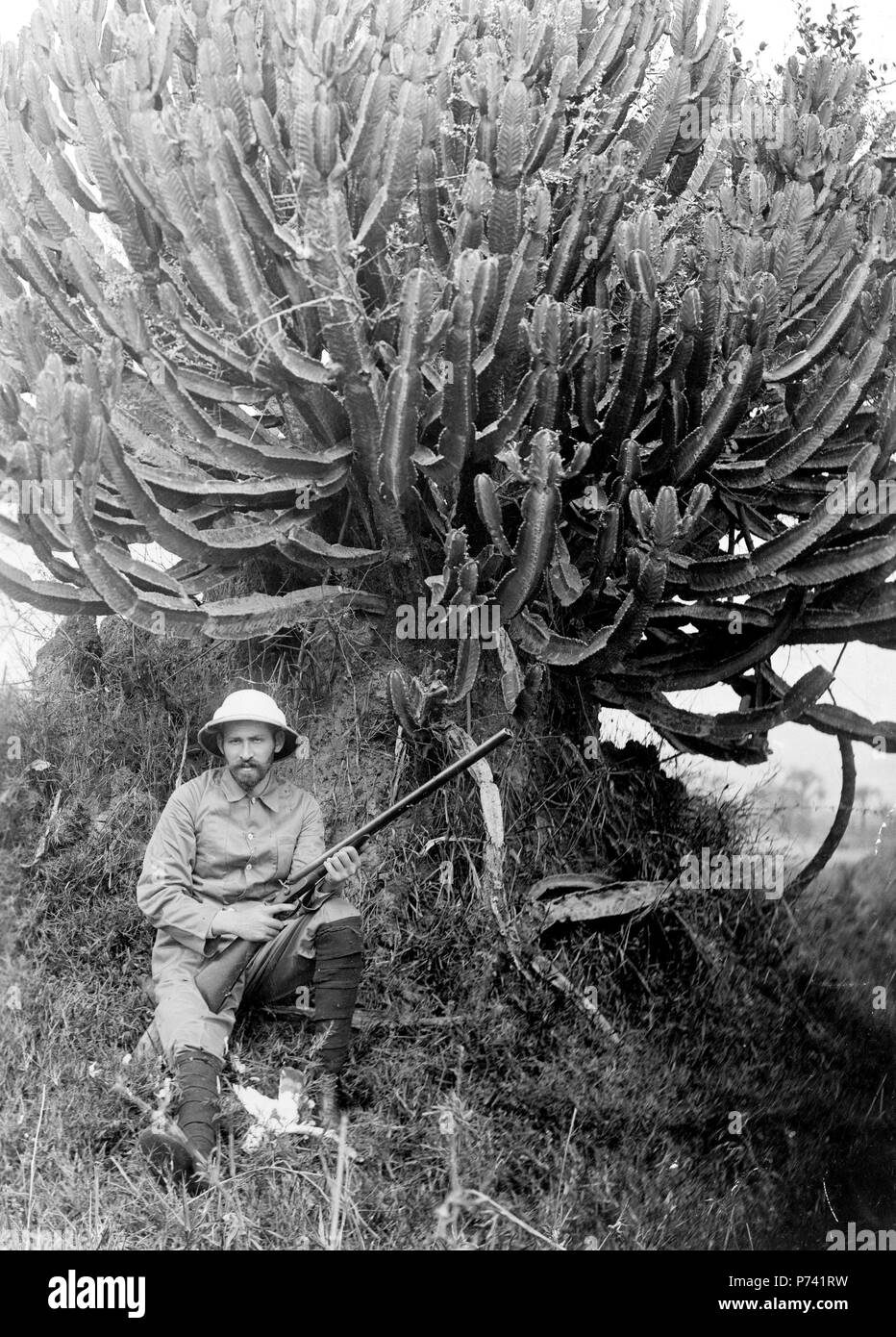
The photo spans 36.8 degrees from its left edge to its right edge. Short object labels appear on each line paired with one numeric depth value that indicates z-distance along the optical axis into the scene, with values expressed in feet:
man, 18.90
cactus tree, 19.27
